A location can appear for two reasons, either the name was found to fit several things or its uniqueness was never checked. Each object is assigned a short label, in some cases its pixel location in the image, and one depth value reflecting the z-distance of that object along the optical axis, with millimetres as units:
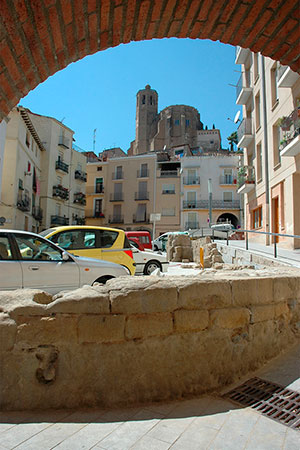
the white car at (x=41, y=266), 5254
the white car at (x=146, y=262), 11672
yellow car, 8307
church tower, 81438
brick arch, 1961
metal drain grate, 2693
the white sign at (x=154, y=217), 21439
